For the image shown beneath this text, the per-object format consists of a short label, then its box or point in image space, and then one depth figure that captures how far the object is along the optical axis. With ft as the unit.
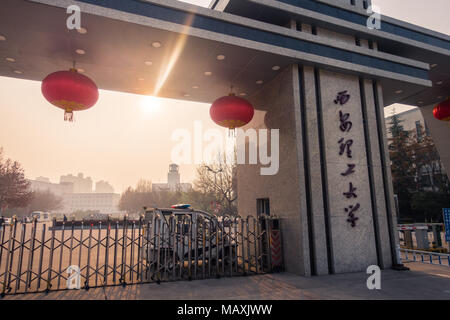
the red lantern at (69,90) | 18.53
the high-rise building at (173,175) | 392.06
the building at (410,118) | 126.40
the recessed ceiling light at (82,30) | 19.20
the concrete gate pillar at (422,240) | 36.88
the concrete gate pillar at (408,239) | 37.63
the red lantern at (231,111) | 23.82
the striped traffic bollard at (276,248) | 25.21
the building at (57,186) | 511.40
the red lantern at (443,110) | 31.53
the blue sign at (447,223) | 29.50
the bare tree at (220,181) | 88.12
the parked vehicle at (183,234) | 23.02
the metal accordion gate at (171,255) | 19.56
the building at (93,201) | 594.65
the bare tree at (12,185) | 105.50
